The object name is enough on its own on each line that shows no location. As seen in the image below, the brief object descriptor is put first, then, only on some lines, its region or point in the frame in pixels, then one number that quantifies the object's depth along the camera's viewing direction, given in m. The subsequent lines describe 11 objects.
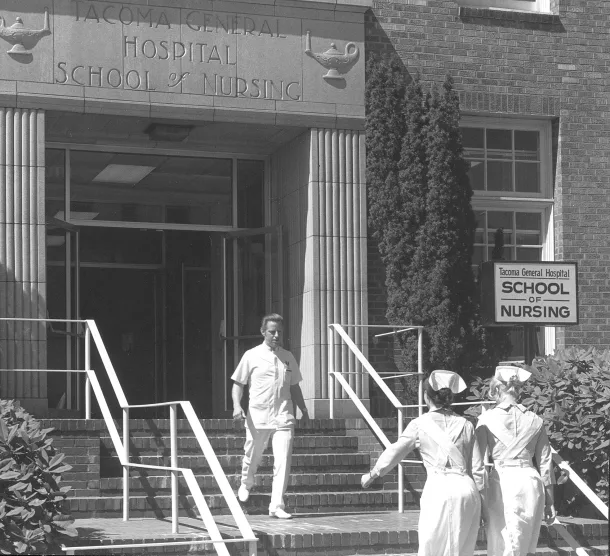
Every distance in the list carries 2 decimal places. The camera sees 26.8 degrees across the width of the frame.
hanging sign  11.84
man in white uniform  10.20
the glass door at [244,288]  14.26
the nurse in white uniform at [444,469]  7.02
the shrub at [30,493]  7.77
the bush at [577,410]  10.52
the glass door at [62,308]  13.33
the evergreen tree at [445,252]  13.25
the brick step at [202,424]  10.71
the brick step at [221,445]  11.17
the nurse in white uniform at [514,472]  7.80
